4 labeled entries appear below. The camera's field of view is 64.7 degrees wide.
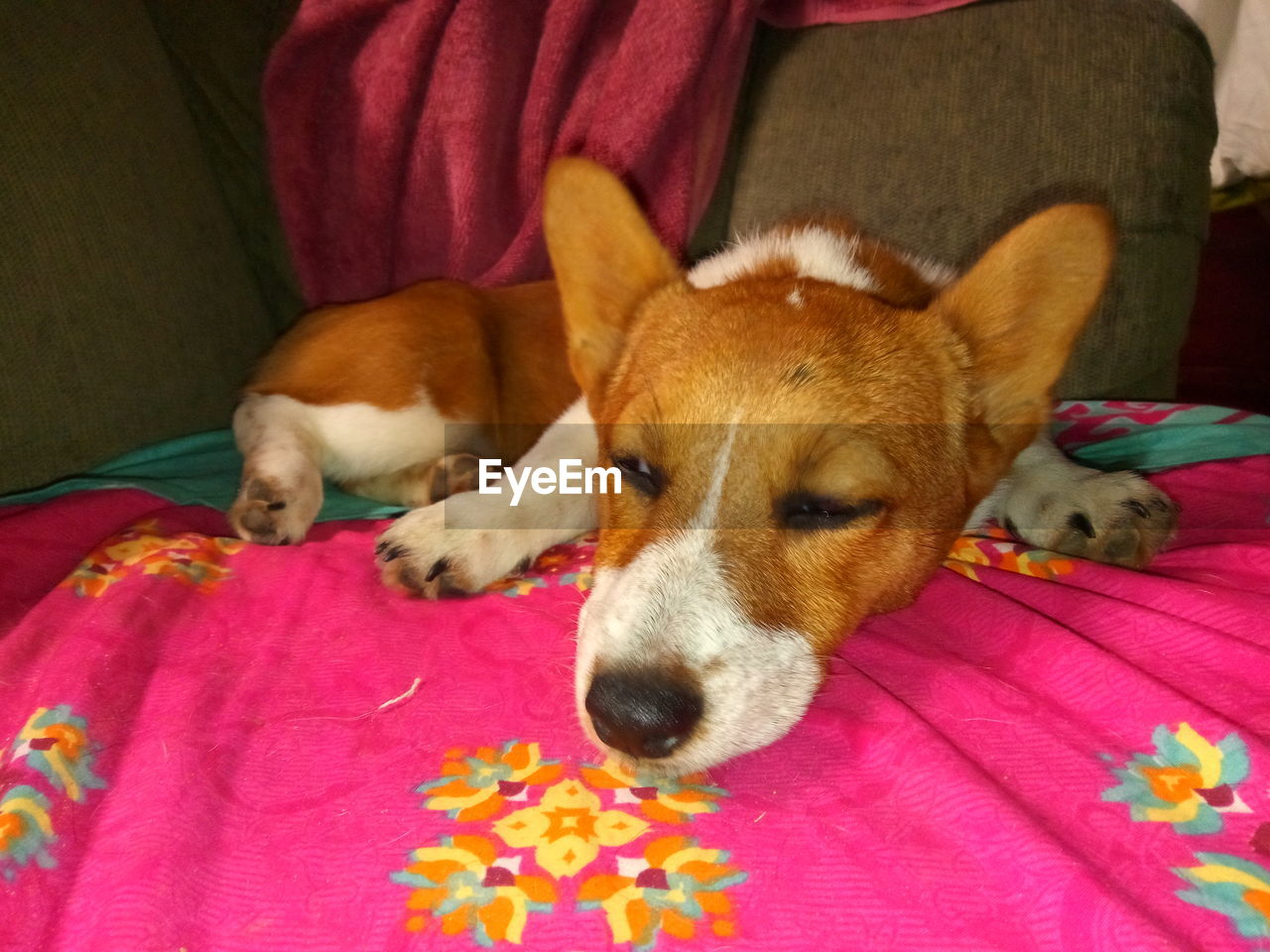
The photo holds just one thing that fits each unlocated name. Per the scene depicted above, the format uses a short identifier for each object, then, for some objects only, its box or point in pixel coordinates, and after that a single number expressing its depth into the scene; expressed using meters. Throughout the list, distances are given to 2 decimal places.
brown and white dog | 0.25
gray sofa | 0.39
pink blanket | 0.20
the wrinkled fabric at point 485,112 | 0.47
